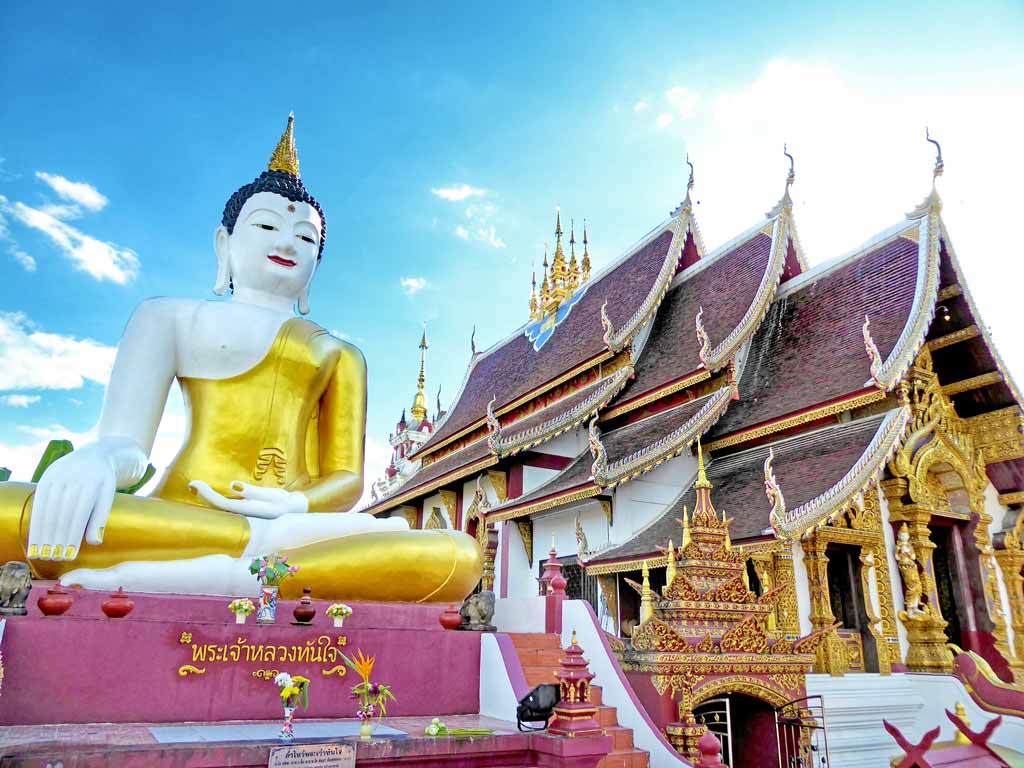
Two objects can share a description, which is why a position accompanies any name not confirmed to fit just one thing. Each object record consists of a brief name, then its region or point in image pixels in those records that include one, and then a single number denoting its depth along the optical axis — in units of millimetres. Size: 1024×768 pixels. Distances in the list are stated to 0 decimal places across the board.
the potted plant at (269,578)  3930
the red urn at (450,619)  4473
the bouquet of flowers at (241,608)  3773
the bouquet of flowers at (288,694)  3127
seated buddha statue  3936
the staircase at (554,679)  4422
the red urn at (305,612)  3927
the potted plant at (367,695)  3312
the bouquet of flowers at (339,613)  4043
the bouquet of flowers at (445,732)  3393
